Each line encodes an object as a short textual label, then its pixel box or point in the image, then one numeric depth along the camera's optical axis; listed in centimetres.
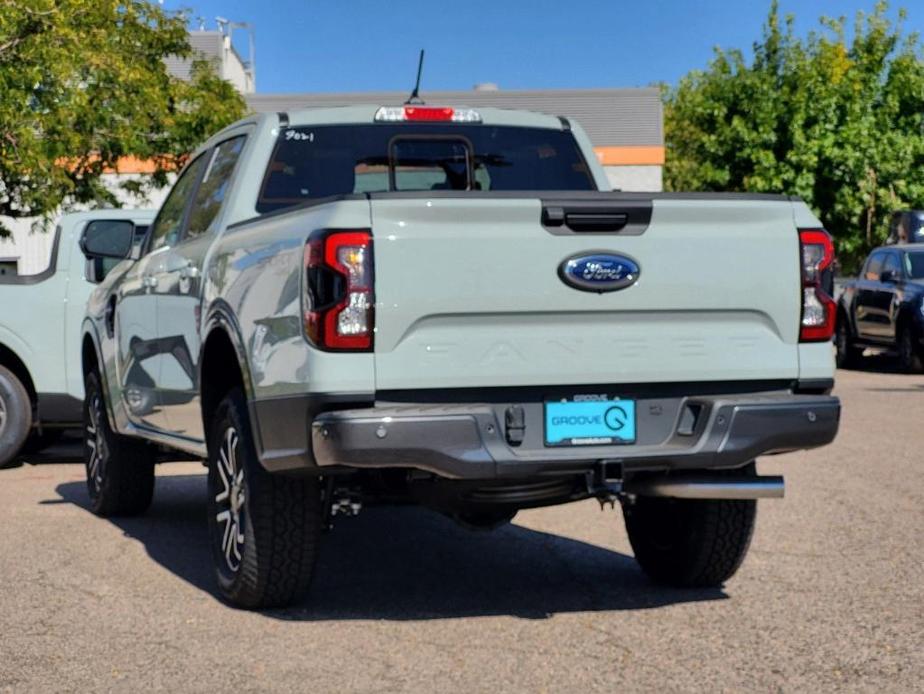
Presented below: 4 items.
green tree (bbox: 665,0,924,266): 4784
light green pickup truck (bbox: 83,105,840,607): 561
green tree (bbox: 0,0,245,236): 1953
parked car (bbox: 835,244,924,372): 2253
